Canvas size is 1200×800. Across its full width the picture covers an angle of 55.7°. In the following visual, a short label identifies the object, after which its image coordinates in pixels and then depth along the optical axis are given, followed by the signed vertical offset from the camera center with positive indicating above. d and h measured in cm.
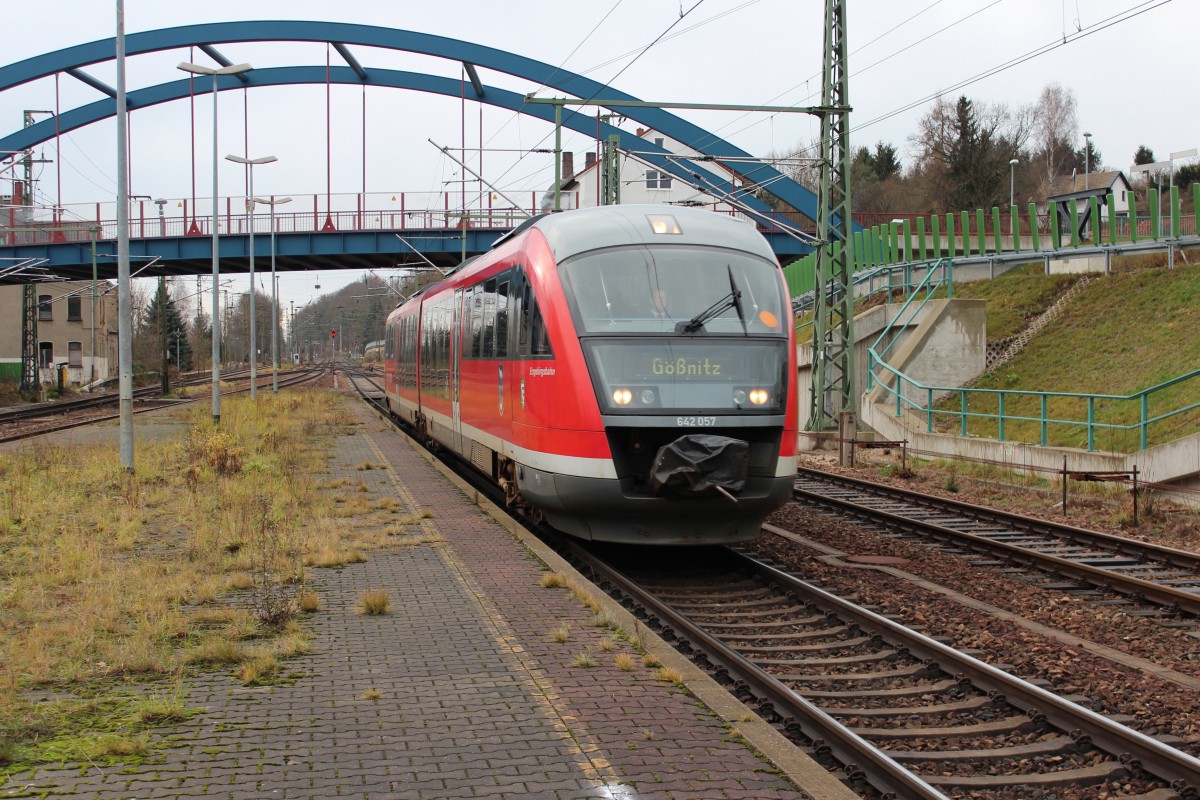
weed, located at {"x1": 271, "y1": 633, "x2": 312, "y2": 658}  696 -175
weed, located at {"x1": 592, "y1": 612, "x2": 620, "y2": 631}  767 -174
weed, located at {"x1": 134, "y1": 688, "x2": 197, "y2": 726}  562 -174
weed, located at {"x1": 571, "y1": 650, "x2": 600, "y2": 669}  666 -175
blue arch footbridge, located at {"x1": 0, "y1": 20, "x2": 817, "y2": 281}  4616 +696
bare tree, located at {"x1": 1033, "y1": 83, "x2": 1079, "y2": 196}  8719 +1871
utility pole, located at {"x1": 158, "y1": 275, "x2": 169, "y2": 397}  4322 +155
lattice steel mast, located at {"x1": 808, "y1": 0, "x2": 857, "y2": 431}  2072 +287
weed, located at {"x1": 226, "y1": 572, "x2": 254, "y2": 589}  909 -174
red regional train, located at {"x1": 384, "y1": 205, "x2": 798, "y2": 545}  974 -10
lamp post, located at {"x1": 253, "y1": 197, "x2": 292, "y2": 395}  4741 +309
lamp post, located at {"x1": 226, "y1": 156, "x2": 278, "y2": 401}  3944 +525
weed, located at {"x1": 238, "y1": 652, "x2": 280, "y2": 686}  634 -175
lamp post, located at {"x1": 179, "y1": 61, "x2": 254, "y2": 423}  2753 +257
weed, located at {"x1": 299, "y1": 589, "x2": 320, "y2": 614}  825 -174
